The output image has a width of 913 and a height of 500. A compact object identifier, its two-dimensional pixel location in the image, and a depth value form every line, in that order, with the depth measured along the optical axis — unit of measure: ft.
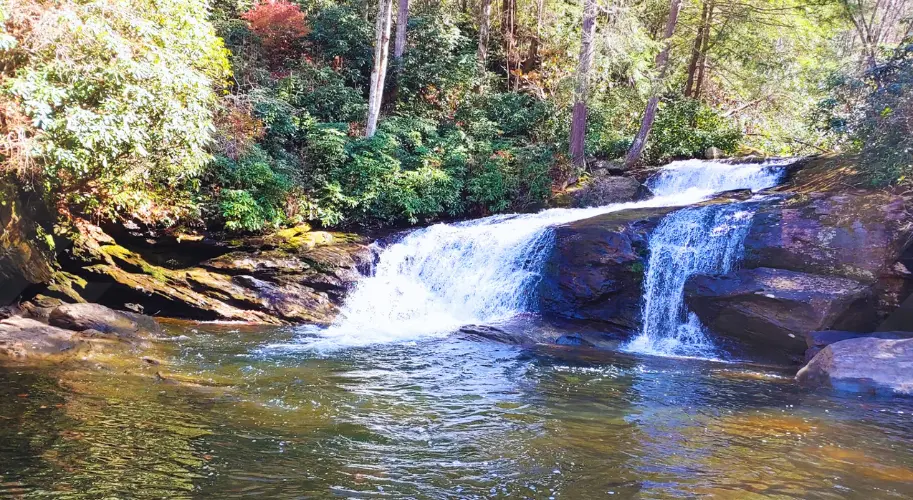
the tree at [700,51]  65.95
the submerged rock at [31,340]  28.37
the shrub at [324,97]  65.57
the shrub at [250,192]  46.98
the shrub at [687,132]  63.77
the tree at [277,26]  70.69
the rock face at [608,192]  58.65
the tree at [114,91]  27.30
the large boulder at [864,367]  28.94
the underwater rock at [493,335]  38.99
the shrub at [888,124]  37.29
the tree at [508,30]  80.79
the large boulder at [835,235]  36.52
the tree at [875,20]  47.71
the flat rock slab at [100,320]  33.45
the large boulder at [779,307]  35.99
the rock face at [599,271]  41.81
